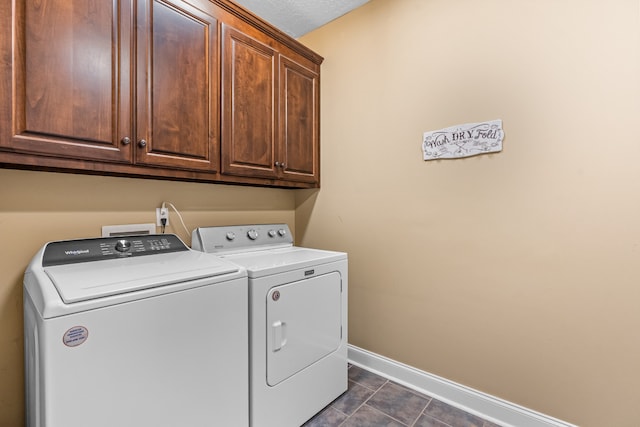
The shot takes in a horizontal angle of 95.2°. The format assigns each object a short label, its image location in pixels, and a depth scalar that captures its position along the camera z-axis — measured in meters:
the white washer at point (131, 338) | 0.81
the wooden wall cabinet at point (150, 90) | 1.08
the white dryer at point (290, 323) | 1.32
